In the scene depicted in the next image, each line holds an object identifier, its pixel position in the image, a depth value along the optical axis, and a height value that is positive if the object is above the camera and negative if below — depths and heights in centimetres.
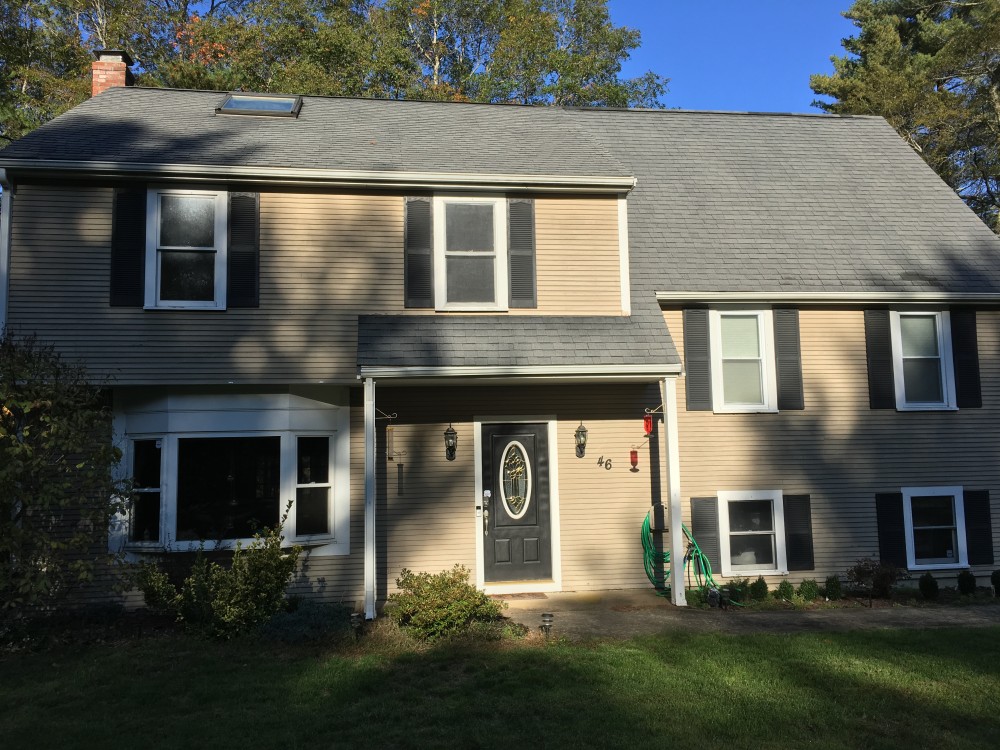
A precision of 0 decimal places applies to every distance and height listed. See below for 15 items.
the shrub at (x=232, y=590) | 797 -126
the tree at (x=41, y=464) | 736 +8
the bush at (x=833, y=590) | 1004 -168
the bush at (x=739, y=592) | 996 -168
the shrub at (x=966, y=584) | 1021 -166
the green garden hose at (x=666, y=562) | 1040 -135
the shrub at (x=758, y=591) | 997 -166
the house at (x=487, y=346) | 941 +153
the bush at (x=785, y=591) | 1004 -169
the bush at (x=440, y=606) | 783 -143
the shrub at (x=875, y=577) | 991 -151
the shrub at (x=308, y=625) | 780 -159
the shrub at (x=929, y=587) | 996 -165
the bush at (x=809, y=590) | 1000 -168
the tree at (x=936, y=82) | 2194 +1119
